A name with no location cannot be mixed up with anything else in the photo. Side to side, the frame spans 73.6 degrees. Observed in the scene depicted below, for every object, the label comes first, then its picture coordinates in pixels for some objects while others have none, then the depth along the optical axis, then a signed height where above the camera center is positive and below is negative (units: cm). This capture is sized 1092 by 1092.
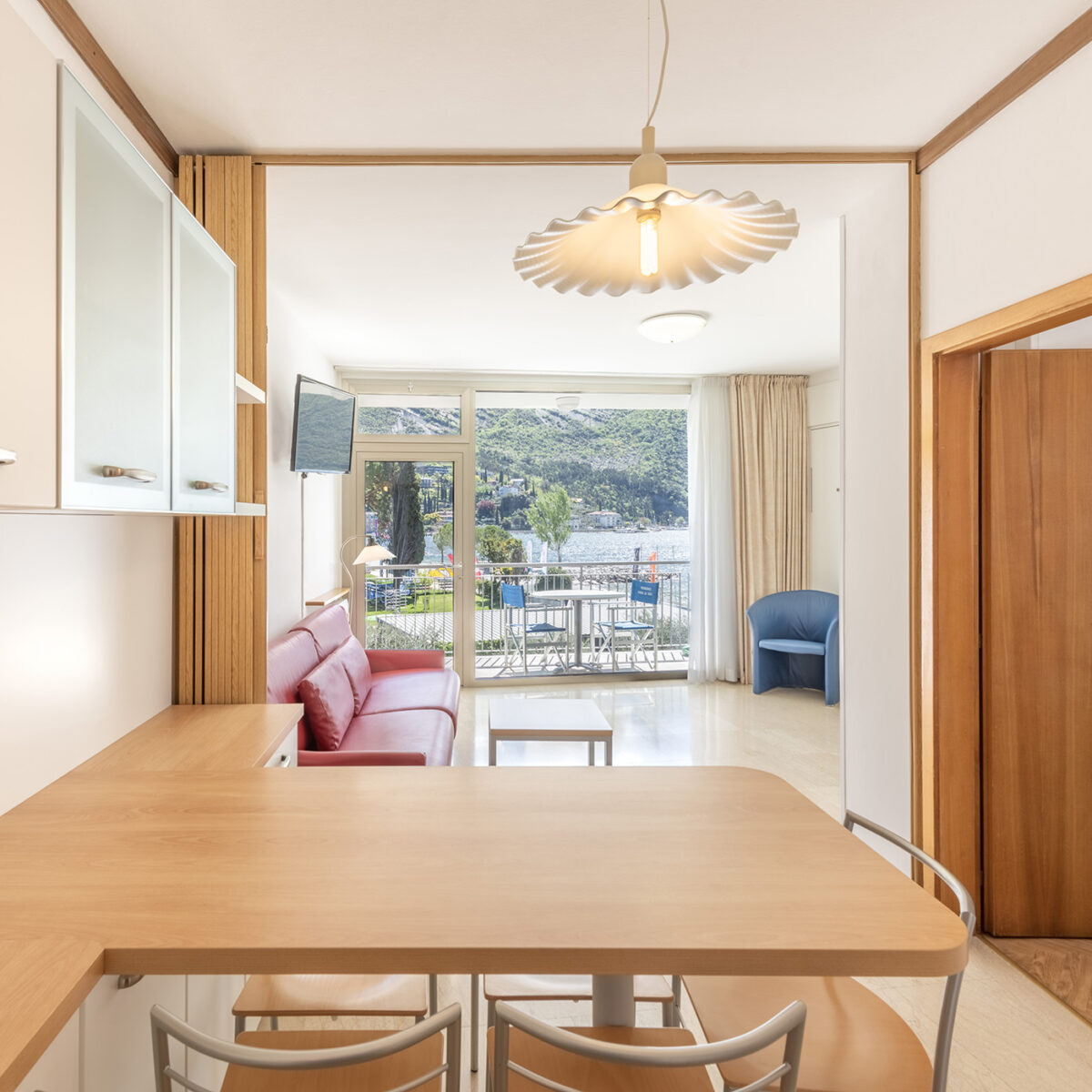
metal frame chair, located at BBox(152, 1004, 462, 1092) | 80 -56
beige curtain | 621 +57
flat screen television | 398 +70
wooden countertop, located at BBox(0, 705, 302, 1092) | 85 -52
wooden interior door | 240 -43
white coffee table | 314 -77
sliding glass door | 608 +11
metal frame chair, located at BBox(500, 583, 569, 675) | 622 -69
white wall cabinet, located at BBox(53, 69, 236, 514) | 116 +42
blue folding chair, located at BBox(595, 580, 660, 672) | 648 -66
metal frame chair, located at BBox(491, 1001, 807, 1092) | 80 -56
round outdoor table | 611 -39
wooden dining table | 96 -51
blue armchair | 578 -69
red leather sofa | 293 -76
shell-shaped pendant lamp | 122 +56
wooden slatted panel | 238 +0
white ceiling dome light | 412 +129
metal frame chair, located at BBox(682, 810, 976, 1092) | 113 -82
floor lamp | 517 -3
